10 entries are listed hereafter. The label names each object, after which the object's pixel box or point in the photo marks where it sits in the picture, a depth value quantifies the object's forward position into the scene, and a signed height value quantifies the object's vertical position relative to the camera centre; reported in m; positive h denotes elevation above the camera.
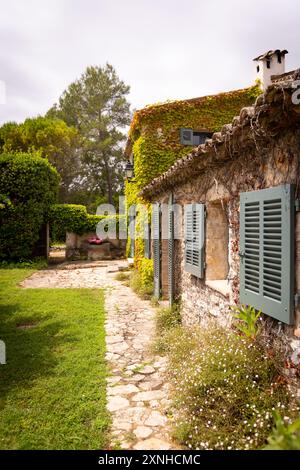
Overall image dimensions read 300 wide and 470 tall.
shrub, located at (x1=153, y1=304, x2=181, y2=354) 5.74 -1.97
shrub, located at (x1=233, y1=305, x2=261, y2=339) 3.47 -1.03
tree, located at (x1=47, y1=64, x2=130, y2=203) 29.75 +10.38
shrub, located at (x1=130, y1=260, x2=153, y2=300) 9.66 -1.80
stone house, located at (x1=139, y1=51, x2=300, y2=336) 2.96 +0.15
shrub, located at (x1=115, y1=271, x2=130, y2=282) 12.34 -1.91
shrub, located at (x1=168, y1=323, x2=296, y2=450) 2.95 -1.71
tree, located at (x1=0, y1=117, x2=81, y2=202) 25.98 +7.07
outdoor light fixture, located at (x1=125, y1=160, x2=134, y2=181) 11.13 +1.93
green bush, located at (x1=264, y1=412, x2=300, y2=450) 1.76 -1.17
